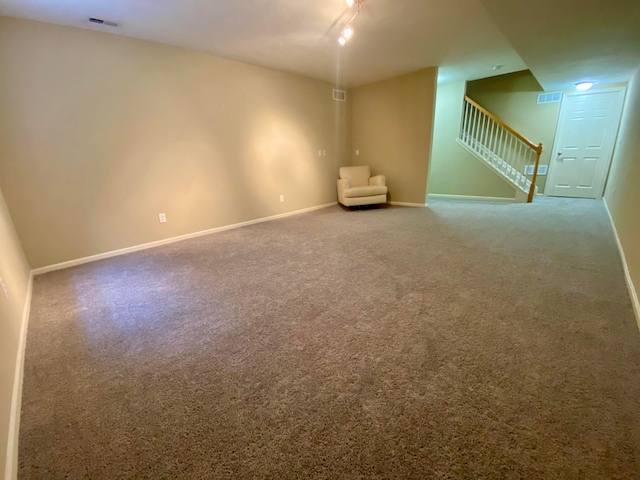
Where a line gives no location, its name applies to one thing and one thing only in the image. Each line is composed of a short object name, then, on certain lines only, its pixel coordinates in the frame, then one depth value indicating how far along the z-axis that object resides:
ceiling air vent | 2.53
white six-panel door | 5.29
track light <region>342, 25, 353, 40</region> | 2.77
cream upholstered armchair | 5.07
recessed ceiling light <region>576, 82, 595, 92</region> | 5.13
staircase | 5.64
